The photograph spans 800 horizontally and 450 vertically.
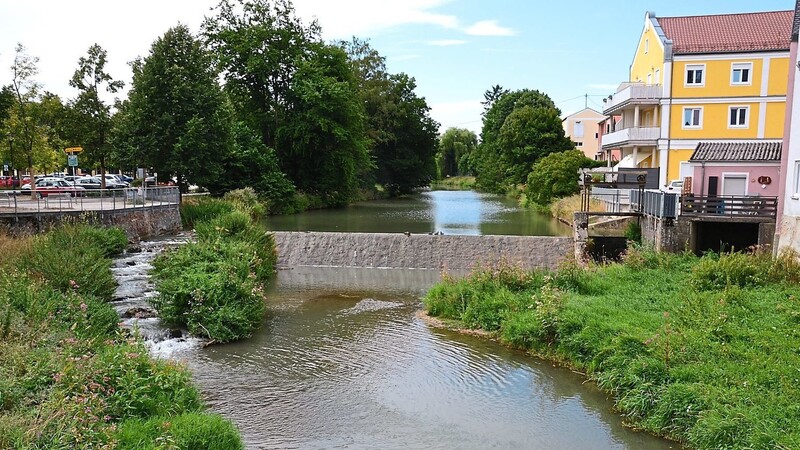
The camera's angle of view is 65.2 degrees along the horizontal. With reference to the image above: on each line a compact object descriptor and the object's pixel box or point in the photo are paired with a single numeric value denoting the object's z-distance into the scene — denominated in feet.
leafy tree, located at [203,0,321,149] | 153.99
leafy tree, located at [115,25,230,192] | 115.85
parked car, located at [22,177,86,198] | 123.95
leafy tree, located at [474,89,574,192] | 202.90
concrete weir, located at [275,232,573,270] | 86.33
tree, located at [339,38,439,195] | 219.20
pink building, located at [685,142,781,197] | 76.69
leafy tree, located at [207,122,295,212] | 142.72
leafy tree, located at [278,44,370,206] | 155.33
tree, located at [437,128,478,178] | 403.69
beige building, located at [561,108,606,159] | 272.72
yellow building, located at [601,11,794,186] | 118.73
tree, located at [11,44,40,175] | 107.24
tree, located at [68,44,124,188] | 121.90
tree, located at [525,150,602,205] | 150.00
